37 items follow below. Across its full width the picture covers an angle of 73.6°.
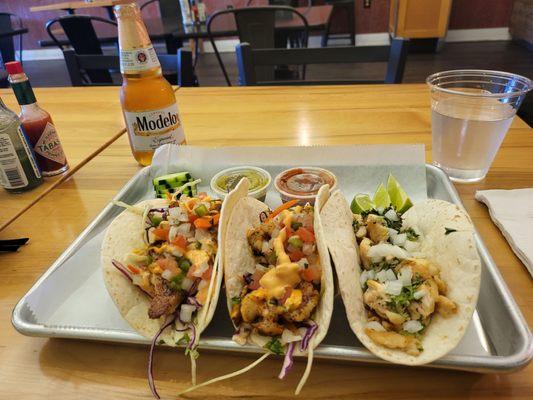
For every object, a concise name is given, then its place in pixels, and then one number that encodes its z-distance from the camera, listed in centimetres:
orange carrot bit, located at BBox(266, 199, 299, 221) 32
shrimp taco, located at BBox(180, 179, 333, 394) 23
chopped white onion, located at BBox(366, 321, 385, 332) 23
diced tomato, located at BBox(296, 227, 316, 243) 28
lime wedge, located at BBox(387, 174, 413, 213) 33
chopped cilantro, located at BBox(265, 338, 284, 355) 22
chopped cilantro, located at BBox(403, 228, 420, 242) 29
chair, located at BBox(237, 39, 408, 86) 64
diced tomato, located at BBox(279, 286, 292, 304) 24
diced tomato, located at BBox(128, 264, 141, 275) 28
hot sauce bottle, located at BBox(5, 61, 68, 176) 38
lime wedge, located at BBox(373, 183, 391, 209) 34
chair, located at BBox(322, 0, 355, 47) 235
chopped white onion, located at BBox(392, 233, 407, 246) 28
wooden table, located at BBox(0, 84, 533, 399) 22
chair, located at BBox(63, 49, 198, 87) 71
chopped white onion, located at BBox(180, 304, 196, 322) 25
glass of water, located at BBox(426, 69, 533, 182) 37
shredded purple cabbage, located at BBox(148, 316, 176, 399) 22
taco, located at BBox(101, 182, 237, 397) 25
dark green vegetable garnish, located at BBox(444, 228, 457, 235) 26
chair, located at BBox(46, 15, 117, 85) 133
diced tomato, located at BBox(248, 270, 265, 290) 26
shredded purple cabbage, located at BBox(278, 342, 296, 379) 21
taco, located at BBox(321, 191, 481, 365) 22
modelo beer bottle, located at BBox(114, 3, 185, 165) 38
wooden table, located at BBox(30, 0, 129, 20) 174
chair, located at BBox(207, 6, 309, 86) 95
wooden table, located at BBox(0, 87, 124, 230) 43
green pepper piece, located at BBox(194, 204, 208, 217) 32
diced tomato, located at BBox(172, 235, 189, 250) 30
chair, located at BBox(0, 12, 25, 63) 153
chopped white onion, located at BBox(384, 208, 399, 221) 31
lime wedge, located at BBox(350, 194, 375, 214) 34
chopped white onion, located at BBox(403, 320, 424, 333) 23
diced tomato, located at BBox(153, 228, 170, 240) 31
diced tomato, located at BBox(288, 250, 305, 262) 27
